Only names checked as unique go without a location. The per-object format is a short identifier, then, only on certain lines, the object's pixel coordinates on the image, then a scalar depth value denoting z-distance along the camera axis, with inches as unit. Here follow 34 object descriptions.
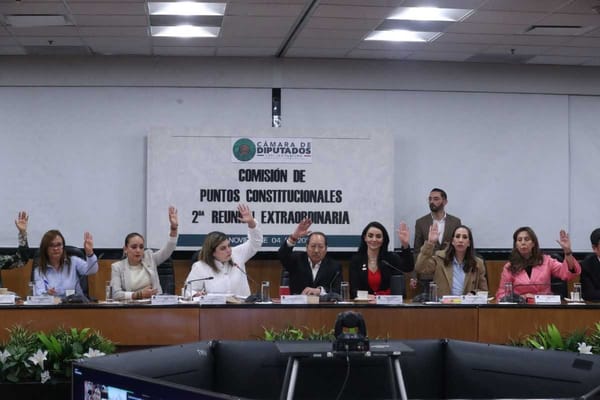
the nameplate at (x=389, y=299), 223.8
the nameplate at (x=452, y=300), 225.5
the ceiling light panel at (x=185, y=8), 266.1
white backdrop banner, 340.2
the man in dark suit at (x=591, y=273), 256.2
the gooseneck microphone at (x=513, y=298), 229.5
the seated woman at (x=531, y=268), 248.2
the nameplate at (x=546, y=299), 226.2
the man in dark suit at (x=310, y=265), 251.1
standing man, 340.8
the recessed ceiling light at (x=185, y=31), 296.7
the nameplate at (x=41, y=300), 218.4
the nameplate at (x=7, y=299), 221.0
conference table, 212.8
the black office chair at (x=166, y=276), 269.4
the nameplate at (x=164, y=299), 220.8
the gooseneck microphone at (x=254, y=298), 223.9
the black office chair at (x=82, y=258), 253.1
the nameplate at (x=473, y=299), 225.8
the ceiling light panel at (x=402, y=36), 303.0
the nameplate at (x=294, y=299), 219.8
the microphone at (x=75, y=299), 221.5
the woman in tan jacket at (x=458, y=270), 250.1
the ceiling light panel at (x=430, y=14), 269.0
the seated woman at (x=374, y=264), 253.3
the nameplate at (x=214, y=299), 221.0
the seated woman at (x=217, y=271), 243.8
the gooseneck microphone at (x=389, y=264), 251.1
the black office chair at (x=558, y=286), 251.6
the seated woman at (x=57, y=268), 247.4
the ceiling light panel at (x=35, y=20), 275.6
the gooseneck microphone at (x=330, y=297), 227.3
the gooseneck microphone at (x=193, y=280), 236.8
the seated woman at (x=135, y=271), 247.2
